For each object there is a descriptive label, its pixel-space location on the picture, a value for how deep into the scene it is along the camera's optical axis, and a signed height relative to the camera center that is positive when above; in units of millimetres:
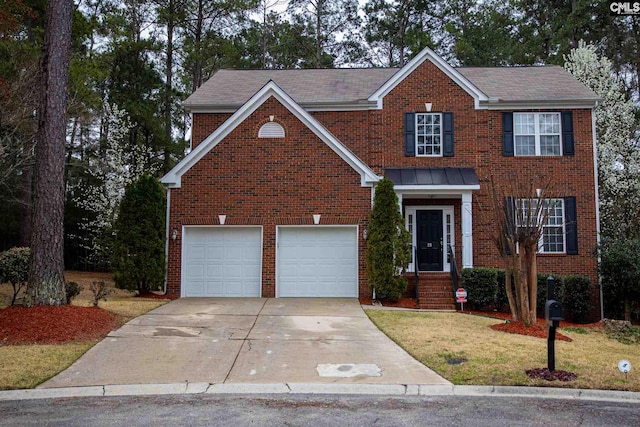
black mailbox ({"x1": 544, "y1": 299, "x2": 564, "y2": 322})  7236 -854
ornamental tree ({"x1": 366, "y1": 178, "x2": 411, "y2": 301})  13883 +74
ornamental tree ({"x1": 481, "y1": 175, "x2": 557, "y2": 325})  10703 +91
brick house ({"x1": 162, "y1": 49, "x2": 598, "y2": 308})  14828 +2280
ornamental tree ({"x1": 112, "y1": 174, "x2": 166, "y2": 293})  14227 +184
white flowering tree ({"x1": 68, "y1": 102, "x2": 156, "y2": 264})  22391 +3038
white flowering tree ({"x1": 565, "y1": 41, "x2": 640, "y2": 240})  20405 +4263
